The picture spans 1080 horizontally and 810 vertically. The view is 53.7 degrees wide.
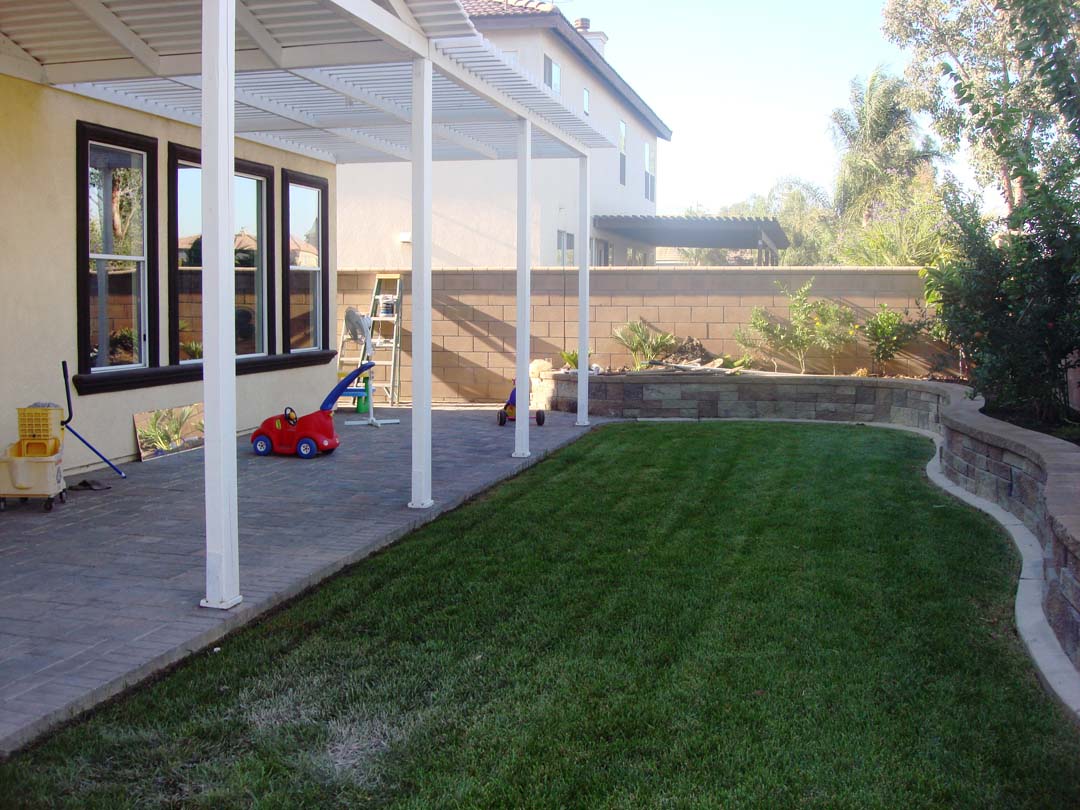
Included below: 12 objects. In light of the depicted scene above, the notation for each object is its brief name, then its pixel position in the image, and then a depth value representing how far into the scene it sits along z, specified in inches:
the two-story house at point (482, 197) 762.2
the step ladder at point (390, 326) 607.5
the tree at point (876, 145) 1385.3
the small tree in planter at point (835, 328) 555.5
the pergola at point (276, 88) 201.2
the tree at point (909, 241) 586.2
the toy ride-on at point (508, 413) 493.8
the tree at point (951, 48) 1127.6
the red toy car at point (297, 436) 394.0
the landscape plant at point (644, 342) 585.9
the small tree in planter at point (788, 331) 560.4
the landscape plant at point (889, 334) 543.2
